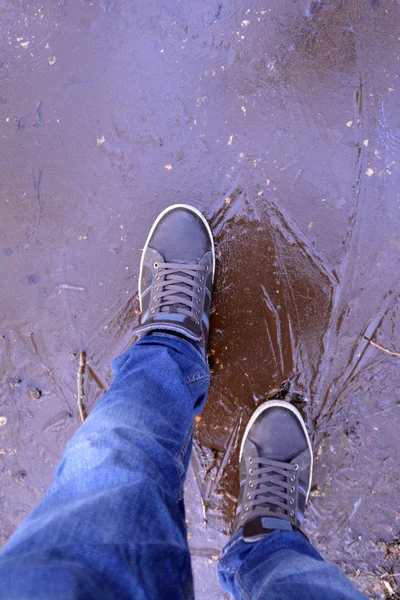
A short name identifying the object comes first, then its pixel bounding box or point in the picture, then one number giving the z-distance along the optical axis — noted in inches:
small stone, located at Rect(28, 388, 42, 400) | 64.1
